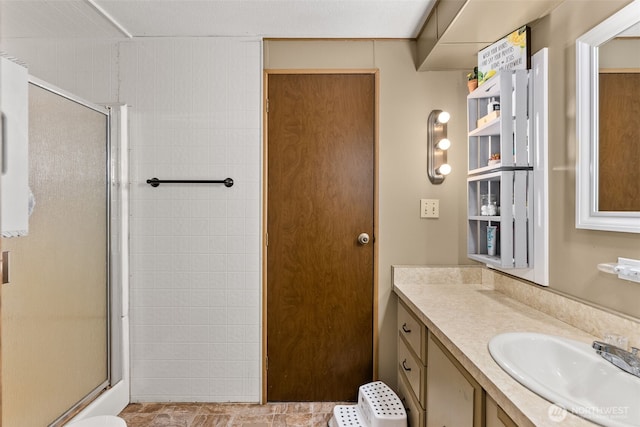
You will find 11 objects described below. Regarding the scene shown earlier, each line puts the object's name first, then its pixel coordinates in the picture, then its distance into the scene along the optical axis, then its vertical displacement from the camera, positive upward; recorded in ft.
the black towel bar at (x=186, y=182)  7.33 +0.58
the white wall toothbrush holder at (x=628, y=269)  3.69 -0.59
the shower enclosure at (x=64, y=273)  5.02 -0.98
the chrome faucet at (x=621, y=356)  3.27 -1.33
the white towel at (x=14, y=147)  3.00 +0.53
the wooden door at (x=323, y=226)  7.41 -0.30
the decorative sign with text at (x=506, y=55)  5.49 +2.44
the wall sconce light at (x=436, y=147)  7.33 +1.27
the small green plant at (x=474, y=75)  6.50 +2.39
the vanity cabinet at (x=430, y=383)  3.89 -2.19
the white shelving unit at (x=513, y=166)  5.42 +0.67
